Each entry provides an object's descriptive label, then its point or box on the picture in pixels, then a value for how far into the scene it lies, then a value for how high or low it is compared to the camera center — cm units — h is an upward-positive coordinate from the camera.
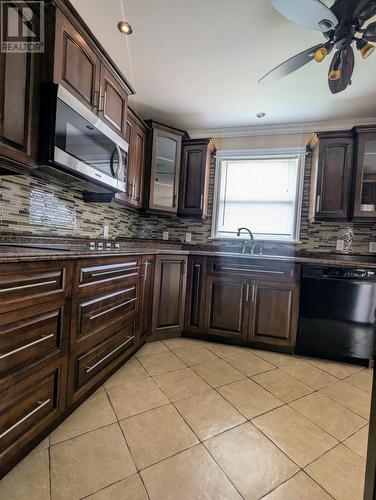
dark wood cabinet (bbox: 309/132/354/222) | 254 +79
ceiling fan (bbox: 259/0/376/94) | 123 +122
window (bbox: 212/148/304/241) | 295 +63
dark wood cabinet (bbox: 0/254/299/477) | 95 -53
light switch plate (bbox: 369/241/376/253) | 266 +6
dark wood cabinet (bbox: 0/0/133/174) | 119 +89
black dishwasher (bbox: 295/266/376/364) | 208 -56
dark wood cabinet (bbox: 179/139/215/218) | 292 +78
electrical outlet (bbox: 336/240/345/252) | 275 +5
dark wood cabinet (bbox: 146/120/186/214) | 277 +86
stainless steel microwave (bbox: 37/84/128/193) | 135 +58
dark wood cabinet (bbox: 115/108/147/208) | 238 +82
